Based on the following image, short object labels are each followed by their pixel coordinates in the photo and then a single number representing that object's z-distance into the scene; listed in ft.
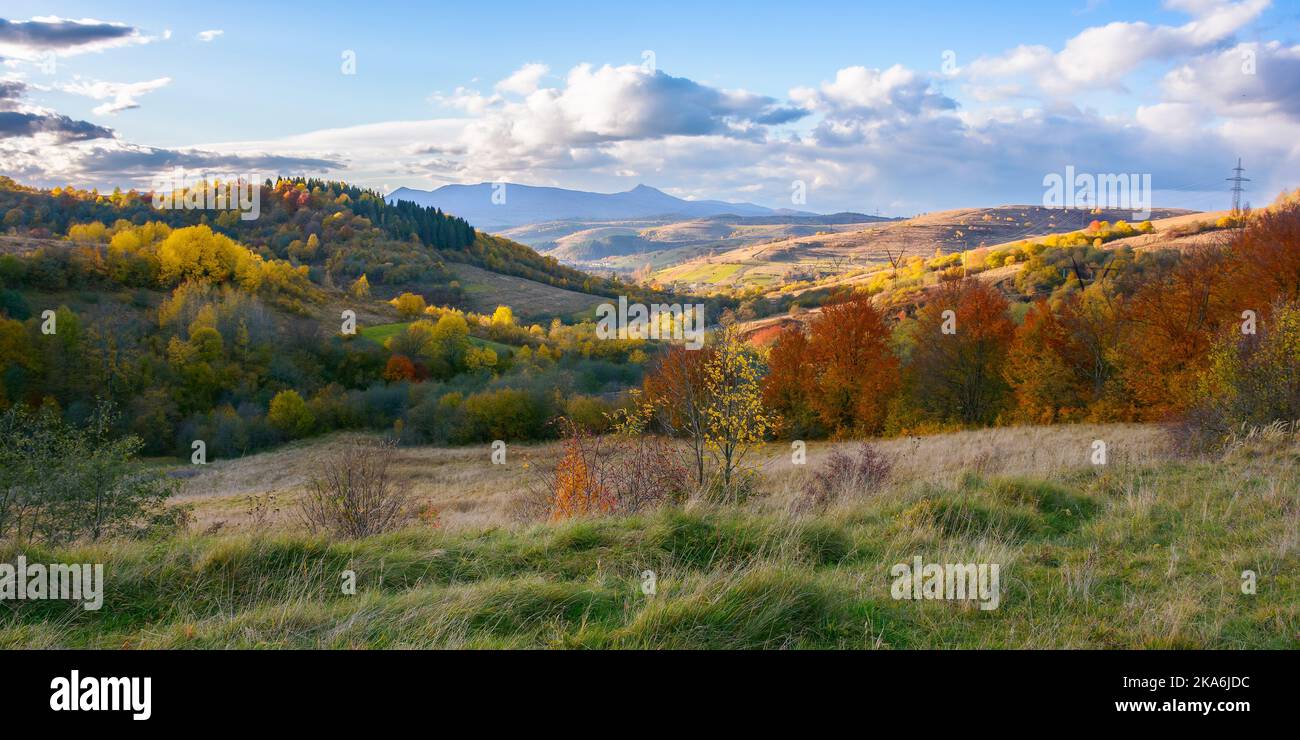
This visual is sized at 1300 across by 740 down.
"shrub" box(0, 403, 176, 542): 33.58
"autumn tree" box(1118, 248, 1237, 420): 101.76
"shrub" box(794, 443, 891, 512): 32.22
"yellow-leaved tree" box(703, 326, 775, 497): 48.24
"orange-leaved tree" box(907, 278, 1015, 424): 130.41
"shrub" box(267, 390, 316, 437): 178.81
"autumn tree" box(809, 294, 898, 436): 133.39
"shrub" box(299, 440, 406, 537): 36.50
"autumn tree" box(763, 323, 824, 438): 141.38
